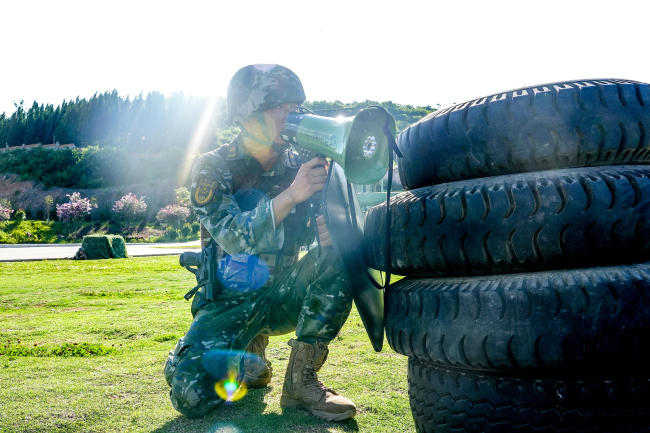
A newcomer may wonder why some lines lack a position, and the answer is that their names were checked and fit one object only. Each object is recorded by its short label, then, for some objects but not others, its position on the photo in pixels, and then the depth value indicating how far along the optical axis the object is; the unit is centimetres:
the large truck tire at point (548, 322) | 138
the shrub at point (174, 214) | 4964
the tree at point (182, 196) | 5866
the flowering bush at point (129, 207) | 5528
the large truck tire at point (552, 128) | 153
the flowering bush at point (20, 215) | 4934
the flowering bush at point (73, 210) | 5012
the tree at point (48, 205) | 5462
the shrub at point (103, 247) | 1981
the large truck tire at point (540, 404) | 142
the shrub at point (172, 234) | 4263
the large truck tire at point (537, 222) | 144
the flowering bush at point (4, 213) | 4427
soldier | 245
